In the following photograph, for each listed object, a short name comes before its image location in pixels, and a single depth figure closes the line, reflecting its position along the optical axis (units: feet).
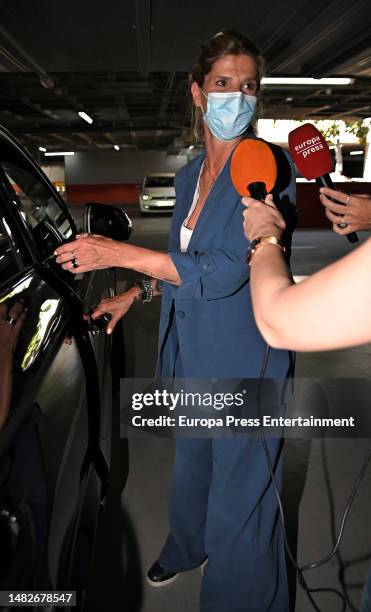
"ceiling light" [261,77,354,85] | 28.07
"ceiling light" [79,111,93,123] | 47.52
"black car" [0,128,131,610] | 2.89
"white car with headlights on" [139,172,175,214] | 61.52
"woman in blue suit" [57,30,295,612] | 4.48
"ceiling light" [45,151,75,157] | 106.11
